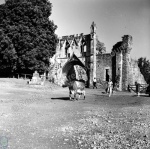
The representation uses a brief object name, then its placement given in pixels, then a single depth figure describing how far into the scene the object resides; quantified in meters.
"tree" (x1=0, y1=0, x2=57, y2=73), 29.94
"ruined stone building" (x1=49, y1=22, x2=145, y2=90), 33.62
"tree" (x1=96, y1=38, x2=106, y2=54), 54.50
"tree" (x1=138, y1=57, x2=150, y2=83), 62.62
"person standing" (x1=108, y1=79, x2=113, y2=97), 21.21
